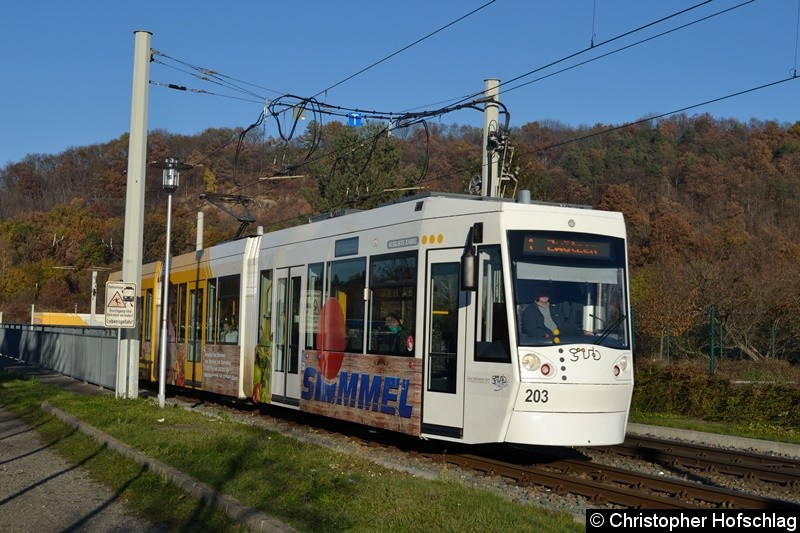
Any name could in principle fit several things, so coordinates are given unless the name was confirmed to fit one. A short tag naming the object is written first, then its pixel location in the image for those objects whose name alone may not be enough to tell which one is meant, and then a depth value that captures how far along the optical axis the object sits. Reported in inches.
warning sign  765.3
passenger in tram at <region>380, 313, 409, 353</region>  525.7
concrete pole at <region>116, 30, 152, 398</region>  808.3
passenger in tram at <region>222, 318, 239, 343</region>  768.3
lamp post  779.2
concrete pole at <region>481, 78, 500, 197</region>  895.1
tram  459.5
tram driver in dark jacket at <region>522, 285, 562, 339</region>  461.7
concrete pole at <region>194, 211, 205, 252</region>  1438.9
